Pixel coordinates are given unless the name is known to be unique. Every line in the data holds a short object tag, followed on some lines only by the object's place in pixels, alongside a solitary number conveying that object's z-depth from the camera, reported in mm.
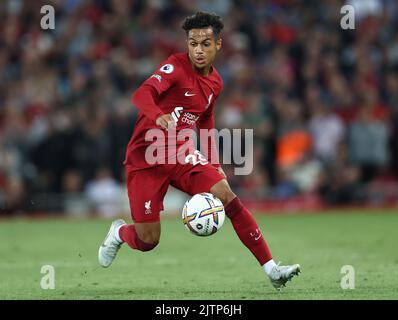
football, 16125
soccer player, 16391
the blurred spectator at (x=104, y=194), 32469
